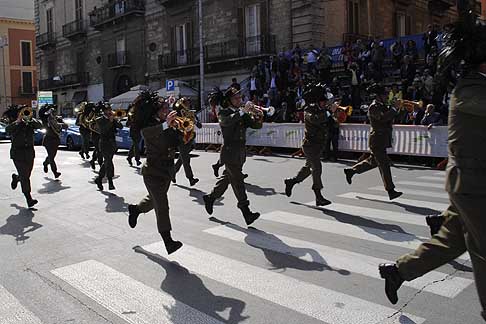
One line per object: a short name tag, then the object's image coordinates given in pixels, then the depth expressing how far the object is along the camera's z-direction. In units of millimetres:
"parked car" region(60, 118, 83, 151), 22016
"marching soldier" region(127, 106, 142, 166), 14043
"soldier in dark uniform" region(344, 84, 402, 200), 8438
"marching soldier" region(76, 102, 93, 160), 13461
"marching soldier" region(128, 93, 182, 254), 5785
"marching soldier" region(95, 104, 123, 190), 10523
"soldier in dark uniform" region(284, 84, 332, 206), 8234
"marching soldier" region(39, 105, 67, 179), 12664
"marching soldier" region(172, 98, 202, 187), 10234
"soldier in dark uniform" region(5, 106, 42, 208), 8859
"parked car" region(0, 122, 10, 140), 31912
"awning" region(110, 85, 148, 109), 27923
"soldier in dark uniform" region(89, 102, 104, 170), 12560
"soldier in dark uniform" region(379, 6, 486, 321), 3426
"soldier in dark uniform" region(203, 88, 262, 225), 7176
